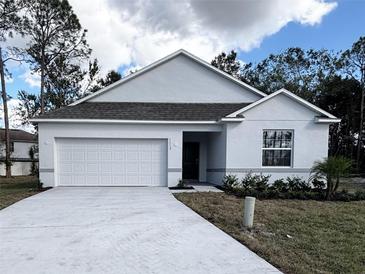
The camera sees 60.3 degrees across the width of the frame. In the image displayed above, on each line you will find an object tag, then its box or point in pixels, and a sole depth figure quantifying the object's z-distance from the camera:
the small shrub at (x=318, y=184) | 13.70
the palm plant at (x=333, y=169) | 12.21
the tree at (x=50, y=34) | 24.64
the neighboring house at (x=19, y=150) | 28.81
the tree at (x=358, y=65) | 30.78
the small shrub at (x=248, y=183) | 13.30
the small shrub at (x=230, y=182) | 13.32
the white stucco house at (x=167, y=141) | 14.24
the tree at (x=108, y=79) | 31.65
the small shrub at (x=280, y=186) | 13.28
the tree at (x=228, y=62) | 35.82
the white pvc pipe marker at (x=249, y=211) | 7.35
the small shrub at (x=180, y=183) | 14.31
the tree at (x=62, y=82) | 27.44
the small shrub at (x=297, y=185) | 13.59
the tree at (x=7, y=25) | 23.12
